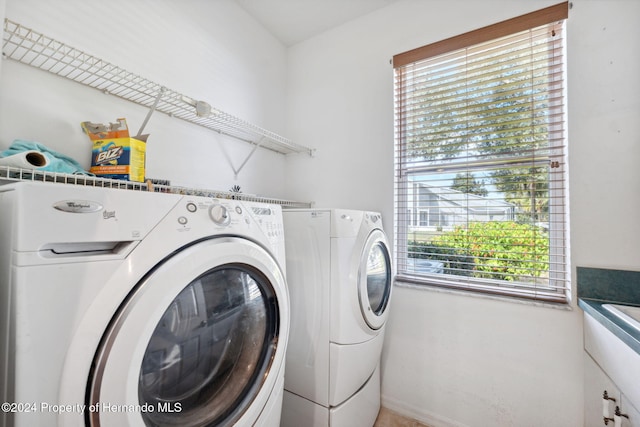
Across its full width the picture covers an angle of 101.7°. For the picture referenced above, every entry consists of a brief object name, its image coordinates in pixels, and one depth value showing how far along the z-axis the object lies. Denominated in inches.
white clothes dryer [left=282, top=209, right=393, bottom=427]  47.4
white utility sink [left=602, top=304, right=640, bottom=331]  42.4
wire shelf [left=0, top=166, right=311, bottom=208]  30.5
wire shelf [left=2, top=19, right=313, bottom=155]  37.7
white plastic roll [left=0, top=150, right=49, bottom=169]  30.8
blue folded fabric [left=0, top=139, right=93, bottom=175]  34.6
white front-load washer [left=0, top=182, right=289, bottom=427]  17.7
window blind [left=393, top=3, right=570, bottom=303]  54.7
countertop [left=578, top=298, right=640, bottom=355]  33.3
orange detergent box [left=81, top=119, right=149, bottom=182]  41.0
